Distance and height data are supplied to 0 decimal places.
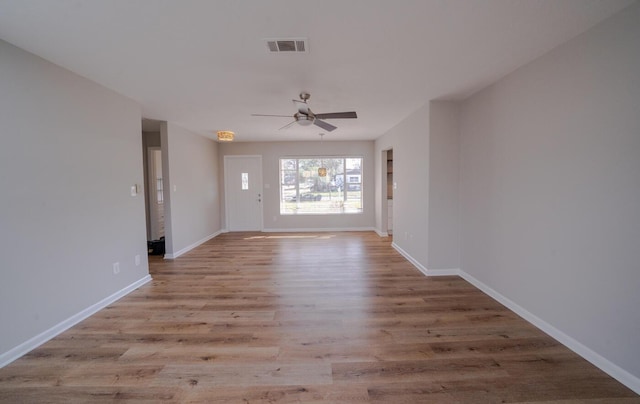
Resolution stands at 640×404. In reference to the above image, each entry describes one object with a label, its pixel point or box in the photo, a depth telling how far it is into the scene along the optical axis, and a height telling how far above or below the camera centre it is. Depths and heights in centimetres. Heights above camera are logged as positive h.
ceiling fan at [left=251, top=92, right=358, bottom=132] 303 +91
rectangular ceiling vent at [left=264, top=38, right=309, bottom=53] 202 +118
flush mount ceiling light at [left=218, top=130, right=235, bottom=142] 529 +116
